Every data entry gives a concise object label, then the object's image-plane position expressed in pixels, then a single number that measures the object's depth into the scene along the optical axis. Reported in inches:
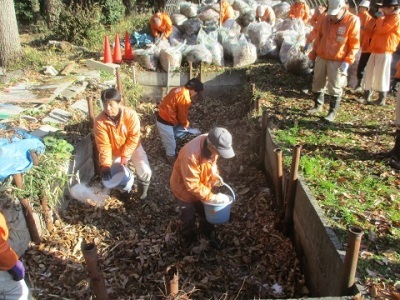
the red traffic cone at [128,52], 362.3
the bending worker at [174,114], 237.6
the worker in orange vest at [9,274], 102.0
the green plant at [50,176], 163.8
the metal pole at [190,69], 335.9
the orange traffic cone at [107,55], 344.2
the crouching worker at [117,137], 181.8
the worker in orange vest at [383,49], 246.2
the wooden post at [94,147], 210.0
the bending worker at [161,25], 397.4
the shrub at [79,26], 421.7
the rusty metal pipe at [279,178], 171.2
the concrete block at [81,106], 250.1
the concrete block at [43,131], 205.0
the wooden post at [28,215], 156.8
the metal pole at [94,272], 98.5
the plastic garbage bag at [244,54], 350.3
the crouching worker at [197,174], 141.7
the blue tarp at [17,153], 159.1
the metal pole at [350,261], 106.2
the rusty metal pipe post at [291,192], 161.0
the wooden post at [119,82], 266.4
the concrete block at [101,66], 331.0
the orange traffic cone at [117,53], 350.9
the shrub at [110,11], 573.3
